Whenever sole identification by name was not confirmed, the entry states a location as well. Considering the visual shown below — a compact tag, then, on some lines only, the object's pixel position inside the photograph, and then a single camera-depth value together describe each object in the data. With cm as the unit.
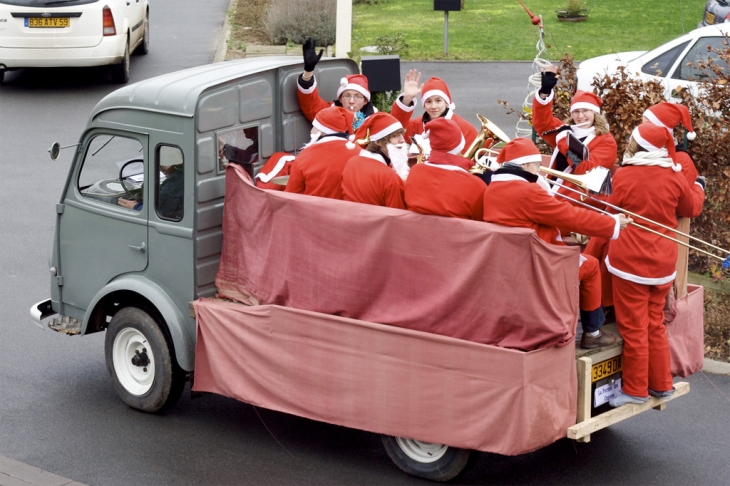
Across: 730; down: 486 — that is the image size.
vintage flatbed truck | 1148
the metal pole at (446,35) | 4191
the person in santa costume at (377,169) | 1298
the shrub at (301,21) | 4216
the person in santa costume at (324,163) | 1380
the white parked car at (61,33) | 3316
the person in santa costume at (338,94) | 1523
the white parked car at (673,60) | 2722
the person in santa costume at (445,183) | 1190
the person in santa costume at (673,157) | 1277
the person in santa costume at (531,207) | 1165
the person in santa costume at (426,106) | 1609
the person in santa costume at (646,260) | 1253
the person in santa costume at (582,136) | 1412
